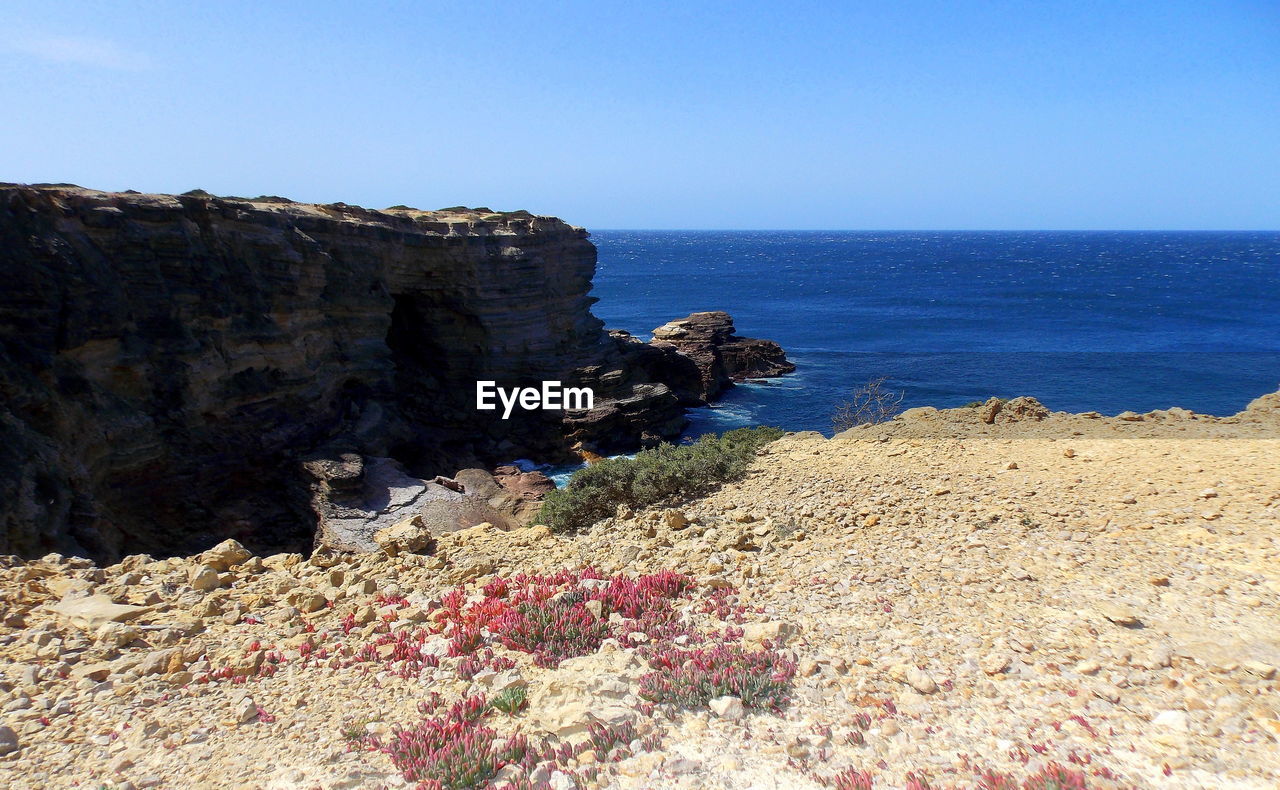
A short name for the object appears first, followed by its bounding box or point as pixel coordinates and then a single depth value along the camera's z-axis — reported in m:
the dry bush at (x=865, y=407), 28.10
